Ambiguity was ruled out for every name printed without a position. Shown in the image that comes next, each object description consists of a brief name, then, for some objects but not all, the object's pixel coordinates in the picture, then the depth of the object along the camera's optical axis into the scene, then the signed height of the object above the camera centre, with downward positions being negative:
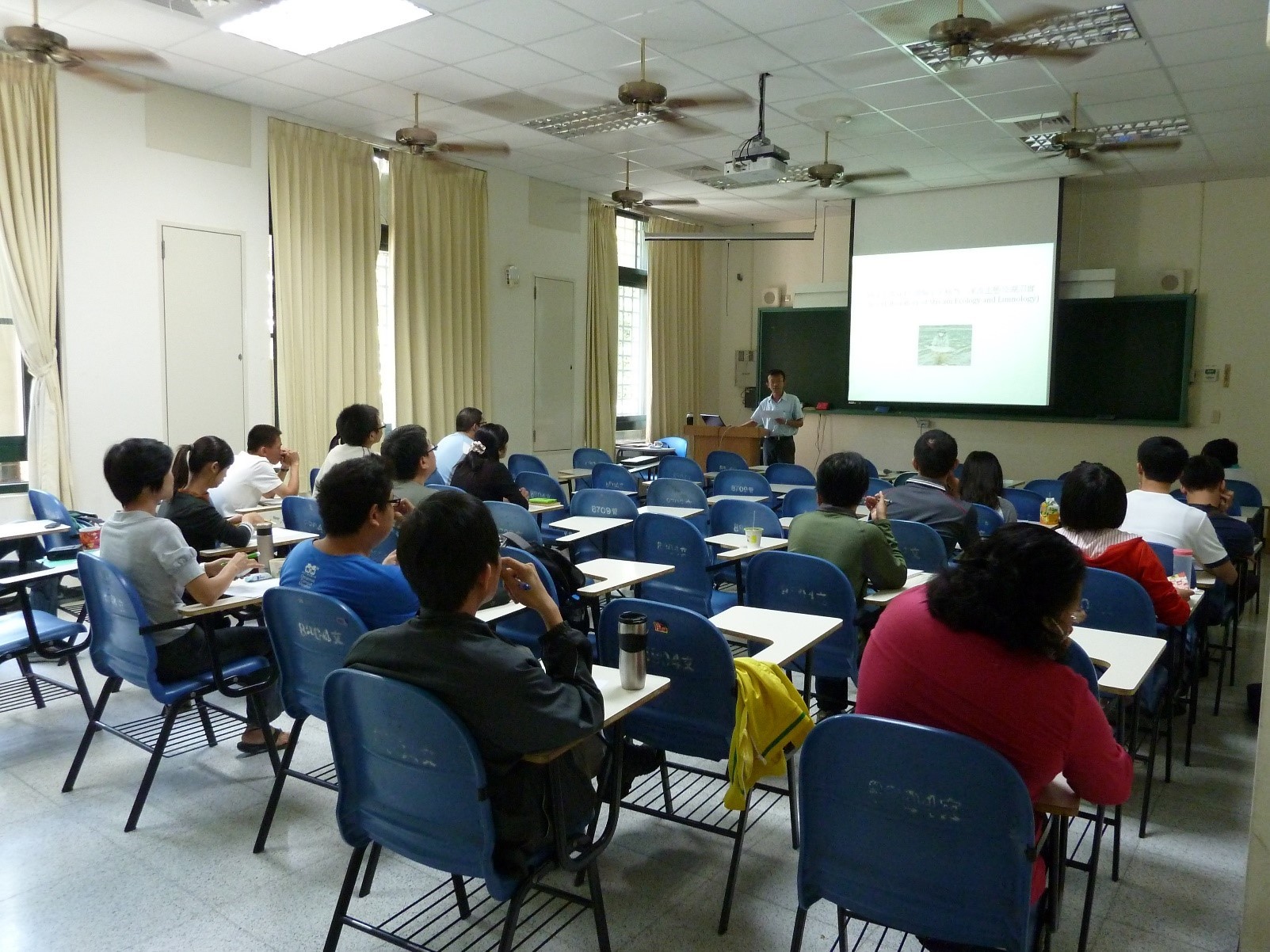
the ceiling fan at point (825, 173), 6.82 +1.71
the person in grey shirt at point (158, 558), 2.94 -0.61
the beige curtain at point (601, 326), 9.65 +0.68
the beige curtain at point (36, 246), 5.28 +0.81
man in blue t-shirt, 2.54 -0.50
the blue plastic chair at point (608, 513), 5.01 -0.74
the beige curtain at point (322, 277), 6.74 +0.84
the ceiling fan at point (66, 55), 3.97 +1.55
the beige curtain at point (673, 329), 10.84 +0.77
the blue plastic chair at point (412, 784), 1.73 -0.84
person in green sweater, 3.32 -0.56
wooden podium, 9.10 -0.54
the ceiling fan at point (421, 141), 5.95 +1.67
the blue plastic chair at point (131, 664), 2.83 -0.98
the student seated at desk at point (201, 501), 3.55 -0.50
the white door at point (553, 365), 9.09 +0.23
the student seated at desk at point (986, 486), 4.72 -0.49
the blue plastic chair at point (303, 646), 2.43 -0.78
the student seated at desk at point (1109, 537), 3.00 -0.50
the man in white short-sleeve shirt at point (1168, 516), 3.57 -0.49
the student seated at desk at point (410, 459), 3.92 -0.34
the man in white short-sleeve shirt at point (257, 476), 4.82 -0.53
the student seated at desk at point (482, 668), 1.72 -0.57
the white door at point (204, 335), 6.14 +0.32
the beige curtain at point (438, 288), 7.65 +0.88
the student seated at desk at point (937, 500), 4.00 -0.49
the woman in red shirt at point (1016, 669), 1.60 -0.51
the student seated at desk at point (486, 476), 5.09 -0.53
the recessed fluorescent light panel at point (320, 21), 4.84 +2.08
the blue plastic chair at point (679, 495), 5.46 -0.68
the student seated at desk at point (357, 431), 4.75 -0.26
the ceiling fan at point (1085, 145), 6.05 +2.05
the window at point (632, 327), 10.54 +0.75
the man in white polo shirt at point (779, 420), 9.09 -0.31
